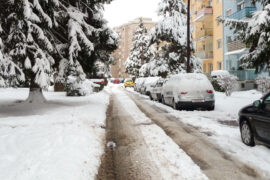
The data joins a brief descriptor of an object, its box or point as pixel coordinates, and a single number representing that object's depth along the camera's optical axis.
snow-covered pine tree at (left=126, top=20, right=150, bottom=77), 51.12
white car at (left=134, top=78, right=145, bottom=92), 30.54
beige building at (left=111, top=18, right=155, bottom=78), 130.38
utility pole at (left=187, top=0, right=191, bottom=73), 20.10
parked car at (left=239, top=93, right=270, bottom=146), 5.23
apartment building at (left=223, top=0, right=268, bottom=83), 24.66
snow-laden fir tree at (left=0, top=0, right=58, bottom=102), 10.20
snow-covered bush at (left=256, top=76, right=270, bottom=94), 18.09
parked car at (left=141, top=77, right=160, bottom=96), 24.92
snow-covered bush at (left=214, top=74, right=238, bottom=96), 19.60
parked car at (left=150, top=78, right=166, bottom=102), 18.17
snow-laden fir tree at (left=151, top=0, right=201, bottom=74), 27.86
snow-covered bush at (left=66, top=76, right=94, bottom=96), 22.19
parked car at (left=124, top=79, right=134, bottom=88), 52.94
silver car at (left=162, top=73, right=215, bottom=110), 12.55
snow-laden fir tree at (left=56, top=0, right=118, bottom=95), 12.92
